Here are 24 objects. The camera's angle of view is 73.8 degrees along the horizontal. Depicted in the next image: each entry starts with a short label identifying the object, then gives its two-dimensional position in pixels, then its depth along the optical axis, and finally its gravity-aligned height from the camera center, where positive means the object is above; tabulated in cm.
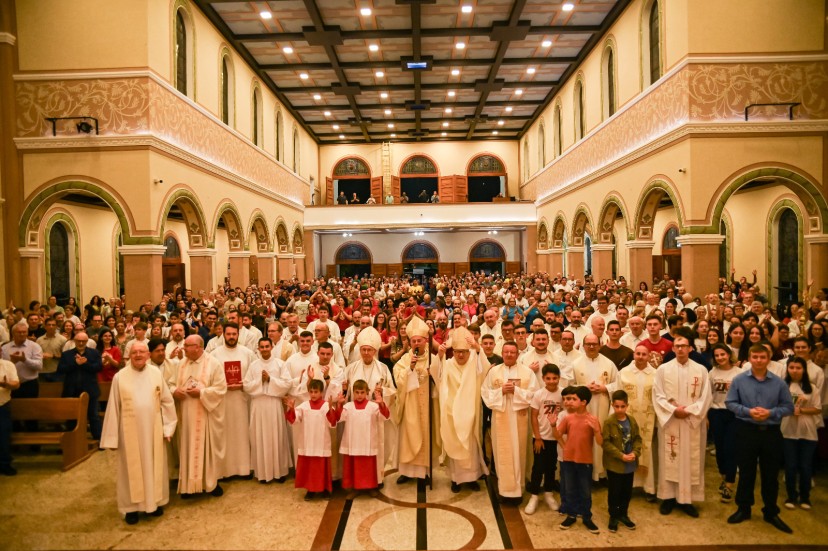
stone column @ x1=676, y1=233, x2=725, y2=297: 1154 -3
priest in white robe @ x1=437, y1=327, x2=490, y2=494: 596 -158
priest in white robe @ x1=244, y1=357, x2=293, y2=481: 633 -176
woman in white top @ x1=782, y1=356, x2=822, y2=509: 551 -178
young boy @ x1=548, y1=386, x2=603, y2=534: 509 -177
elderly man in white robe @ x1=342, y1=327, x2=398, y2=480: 617 -130
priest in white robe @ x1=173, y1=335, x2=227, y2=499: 591 -162
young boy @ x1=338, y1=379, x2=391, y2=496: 590 -183
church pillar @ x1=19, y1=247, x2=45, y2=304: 1200 +3
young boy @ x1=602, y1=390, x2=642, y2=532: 502 -175
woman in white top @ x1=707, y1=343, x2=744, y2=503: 577 -177
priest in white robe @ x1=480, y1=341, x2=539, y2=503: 575 -158
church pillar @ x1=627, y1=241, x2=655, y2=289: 1437 -2
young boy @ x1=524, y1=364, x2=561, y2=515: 552 -174
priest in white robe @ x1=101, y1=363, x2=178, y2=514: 542 -162
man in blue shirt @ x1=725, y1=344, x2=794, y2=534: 512 -159
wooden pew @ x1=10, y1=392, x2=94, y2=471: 691 -178
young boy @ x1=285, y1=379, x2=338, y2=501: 585 -184
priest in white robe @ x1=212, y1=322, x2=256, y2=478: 645 -166
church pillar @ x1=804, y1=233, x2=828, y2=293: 1155 -3
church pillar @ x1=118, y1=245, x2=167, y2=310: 1179 -10
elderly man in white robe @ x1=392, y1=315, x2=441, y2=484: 620 -161
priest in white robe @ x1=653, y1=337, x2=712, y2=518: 539 -165
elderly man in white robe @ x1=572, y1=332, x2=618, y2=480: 584 -121
